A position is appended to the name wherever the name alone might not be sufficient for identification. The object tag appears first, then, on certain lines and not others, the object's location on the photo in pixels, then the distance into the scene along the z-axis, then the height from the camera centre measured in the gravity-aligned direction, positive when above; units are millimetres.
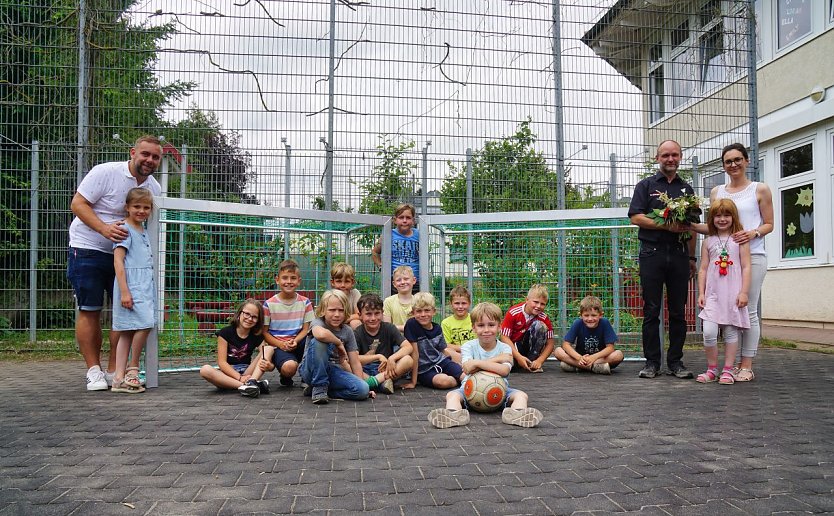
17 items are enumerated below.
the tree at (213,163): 6820 +1119
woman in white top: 5148 +319
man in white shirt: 4855 +247
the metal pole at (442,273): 6399 -81
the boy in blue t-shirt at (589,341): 5866 -722
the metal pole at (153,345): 5074 -625
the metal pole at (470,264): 6656 +17
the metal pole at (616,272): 6699 -76
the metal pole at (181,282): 5715 -134
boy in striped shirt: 5105 -468
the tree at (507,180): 7285 +988
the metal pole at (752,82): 8375 +2412
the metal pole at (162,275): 5625 -68
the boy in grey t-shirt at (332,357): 4457 -655
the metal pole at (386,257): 6215 +89
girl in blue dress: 4855 -193
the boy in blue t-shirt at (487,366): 3598 -659
